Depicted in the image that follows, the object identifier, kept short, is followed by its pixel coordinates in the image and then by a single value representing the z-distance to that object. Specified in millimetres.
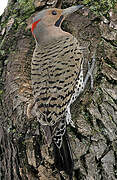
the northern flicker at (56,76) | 2990
